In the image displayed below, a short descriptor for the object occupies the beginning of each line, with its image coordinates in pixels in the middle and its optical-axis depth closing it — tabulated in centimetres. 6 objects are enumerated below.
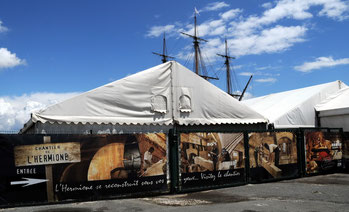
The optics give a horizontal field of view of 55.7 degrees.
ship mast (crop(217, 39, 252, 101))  5947
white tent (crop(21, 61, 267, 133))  1148
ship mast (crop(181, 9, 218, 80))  5122
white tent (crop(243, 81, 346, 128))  1816
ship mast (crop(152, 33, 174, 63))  6063
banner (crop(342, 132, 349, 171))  1593
